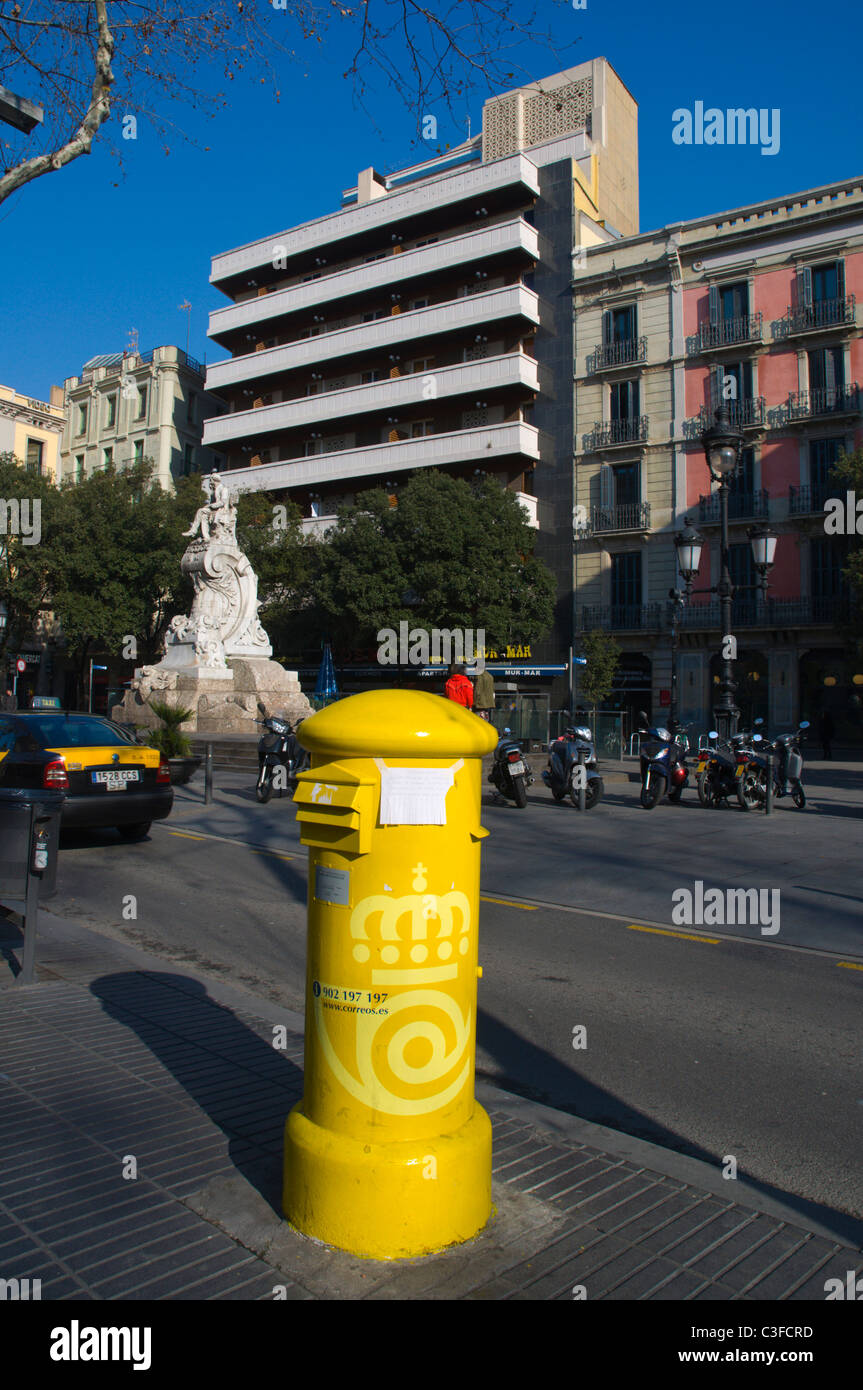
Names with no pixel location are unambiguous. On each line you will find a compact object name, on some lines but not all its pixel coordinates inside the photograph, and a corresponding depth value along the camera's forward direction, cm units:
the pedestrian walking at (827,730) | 2885
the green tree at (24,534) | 3625
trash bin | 532
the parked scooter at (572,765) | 1419
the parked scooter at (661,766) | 1421
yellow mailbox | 257
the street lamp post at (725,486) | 1448
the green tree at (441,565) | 3319
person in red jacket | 1268
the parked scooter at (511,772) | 1386
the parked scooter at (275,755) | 1476
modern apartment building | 3838
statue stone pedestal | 2444
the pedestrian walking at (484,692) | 1473
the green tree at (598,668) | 3281
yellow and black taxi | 942
